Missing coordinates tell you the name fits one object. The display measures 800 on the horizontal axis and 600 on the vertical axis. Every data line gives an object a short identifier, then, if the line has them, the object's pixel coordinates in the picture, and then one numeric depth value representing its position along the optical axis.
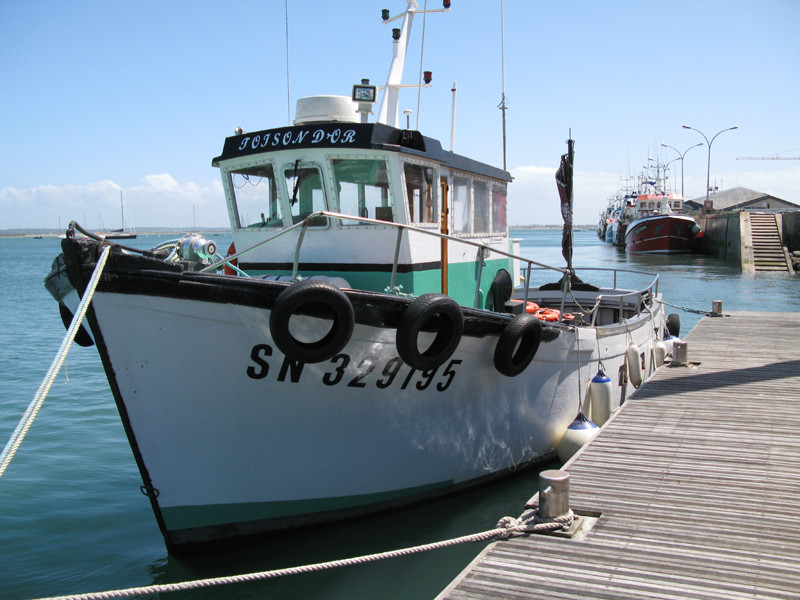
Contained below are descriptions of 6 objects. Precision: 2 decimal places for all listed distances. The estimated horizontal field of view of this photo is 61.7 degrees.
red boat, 49.41
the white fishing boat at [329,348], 4.75
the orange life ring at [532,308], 8.87
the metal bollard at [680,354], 9.62
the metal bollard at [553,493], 4.38
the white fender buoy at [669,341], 11.51
